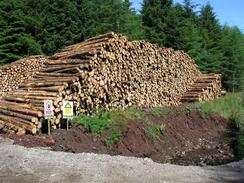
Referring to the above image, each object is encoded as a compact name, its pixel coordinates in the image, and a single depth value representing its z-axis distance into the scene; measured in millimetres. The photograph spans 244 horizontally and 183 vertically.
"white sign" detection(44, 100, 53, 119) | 7875
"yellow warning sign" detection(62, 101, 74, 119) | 8246
